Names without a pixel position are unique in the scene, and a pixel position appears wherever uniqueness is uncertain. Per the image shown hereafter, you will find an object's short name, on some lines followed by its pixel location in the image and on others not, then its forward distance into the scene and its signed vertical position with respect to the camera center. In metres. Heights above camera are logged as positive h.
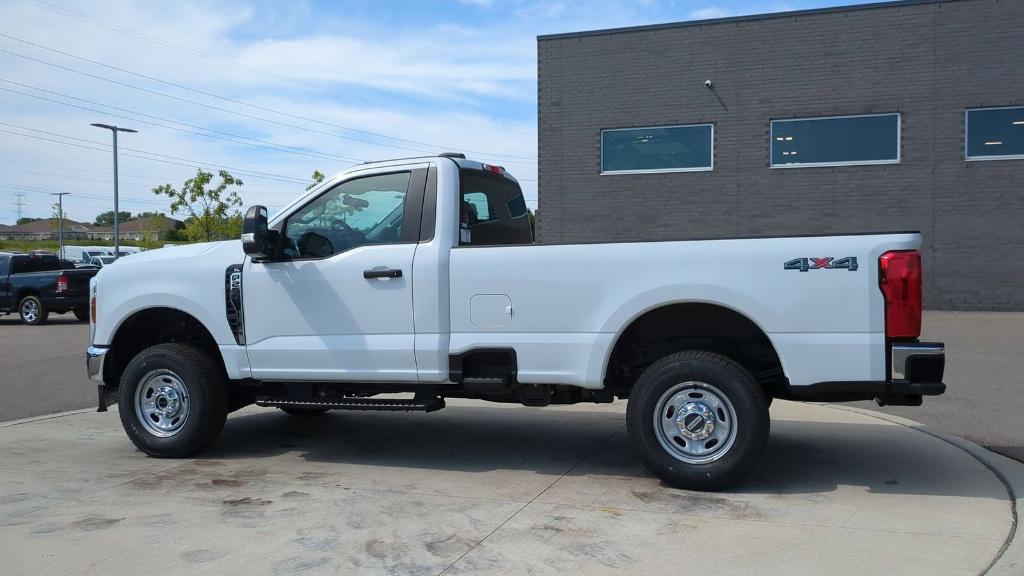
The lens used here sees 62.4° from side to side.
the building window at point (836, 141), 19.09 +2.86
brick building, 18.61 +3.14
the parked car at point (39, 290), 21.20 -0.51
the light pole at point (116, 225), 35.79 +1.97
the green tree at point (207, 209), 39.41 +2.87
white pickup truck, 5.17 -0.37
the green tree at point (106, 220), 147.62 +8.93
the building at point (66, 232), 125.75 +5.97
